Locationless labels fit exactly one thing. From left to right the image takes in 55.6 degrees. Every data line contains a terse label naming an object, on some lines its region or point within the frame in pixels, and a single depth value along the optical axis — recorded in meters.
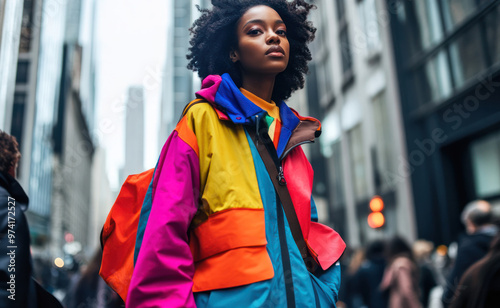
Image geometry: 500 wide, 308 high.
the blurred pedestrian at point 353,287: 7.54
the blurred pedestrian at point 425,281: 6.95
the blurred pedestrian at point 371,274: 7.21
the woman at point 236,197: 1.60
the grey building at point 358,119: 14.53
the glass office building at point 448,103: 9.75
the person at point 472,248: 4.23
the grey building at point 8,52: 3.18
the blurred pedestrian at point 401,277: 6.10
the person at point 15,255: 1.93
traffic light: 11.90
